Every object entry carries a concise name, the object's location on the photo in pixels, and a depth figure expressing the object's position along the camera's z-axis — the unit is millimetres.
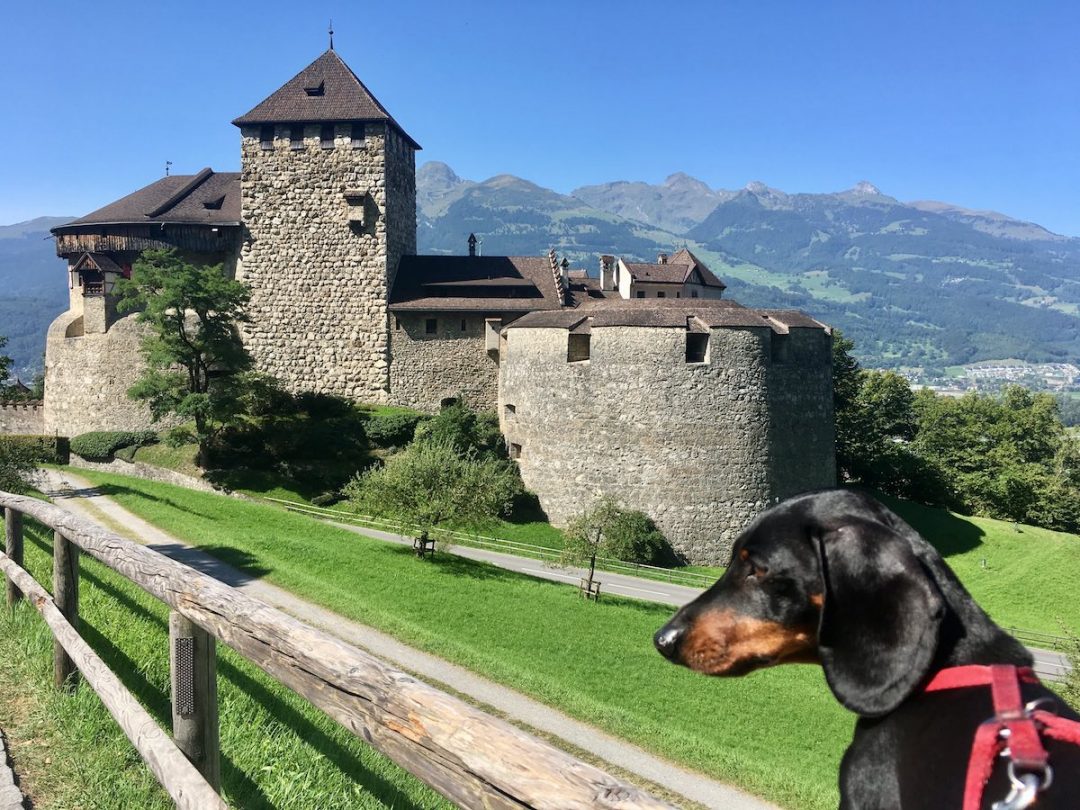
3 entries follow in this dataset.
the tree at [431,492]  22594
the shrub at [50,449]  31138
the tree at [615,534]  26219
